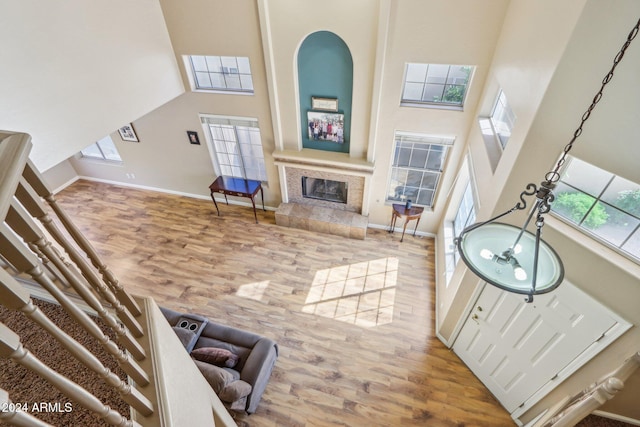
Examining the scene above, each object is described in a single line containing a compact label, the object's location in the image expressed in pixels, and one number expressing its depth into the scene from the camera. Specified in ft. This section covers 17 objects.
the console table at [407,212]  17.78
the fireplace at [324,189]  19.39
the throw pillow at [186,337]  11.87
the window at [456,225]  14.58
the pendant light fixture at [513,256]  4.82
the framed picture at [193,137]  19.45
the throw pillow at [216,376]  10.12
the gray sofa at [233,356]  10.27
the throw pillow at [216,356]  11.25
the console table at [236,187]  19.65
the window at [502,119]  11.33
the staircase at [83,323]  2.51
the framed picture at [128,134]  20.34
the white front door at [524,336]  8.39
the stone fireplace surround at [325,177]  18.49
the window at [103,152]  22.57
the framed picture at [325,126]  16.97
